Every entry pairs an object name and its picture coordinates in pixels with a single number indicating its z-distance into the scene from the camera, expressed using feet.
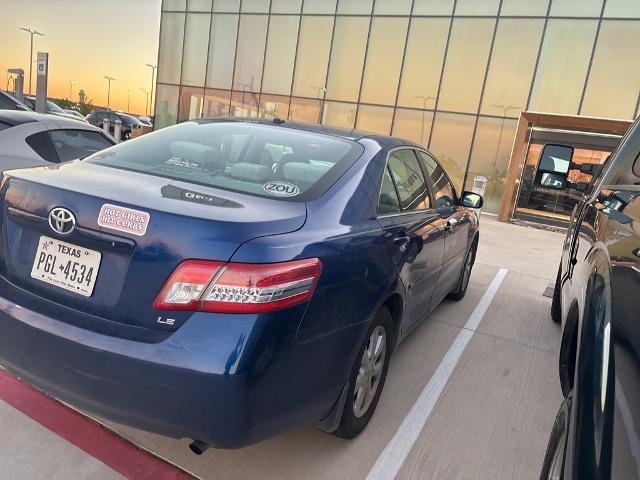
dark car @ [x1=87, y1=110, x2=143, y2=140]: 88.21
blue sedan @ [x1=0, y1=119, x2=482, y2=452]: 5.71
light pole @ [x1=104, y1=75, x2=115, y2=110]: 236.59
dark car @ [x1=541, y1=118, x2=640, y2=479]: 3.78
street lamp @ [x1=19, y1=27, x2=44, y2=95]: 132.09
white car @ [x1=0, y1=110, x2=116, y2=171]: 15.55
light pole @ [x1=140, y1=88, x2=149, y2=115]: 218.09
